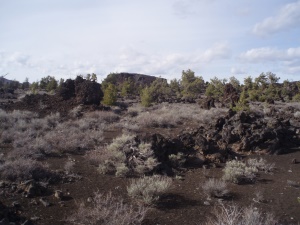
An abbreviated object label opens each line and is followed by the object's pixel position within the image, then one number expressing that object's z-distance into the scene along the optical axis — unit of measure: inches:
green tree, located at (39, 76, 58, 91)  1859.0
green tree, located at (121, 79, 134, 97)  1781.5
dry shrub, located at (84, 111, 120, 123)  778.8
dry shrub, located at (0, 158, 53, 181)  324.8
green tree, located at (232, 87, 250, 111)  812.3
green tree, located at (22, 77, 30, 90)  2438.5
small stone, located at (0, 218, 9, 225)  215.7
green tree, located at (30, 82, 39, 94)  1980.1
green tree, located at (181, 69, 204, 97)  1711.4
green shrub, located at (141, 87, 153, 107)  1117.7
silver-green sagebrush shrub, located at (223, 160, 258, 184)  352.5
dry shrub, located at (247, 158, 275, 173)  399.2
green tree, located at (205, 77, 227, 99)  1568.9
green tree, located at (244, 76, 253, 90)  1786.2
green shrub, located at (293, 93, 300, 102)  1554.0
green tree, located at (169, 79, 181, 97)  2021.8
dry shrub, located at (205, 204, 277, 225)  195.8
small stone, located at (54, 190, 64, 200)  285.0
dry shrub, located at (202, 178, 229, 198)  305.0
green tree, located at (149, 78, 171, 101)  1558.8
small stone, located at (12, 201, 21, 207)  257.2
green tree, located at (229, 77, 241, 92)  2021.5
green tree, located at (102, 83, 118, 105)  1050.7
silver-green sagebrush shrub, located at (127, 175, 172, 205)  279.1
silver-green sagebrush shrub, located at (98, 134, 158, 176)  370.6
